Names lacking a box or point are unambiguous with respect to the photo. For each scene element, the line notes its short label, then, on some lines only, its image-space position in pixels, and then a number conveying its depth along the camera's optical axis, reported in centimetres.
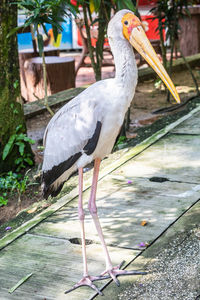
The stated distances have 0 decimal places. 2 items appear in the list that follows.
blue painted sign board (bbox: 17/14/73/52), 1762
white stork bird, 350
